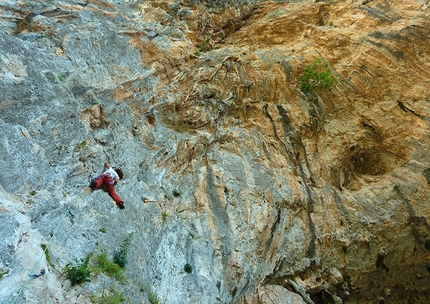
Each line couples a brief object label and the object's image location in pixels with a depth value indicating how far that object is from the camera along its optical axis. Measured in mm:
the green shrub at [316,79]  14844
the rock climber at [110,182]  7512
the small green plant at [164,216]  8812
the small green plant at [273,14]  18688
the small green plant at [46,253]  5312
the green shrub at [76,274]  5375
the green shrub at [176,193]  9952
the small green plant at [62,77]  8841
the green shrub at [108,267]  6105
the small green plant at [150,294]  6762
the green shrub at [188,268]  8312
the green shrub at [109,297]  5470
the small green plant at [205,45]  16531
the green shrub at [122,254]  6636
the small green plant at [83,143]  8150
